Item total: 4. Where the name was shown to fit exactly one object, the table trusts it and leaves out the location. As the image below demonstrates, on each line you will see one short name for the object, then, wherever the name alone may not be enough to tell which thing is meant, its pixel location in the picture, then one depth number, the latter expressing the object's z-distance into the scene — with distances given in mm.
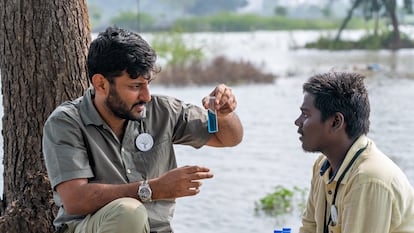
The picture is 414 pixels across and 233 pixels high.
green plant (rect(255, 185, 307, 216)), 7441
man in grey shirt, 3291
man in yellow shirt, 3006
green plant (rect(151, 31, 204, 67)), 18688
